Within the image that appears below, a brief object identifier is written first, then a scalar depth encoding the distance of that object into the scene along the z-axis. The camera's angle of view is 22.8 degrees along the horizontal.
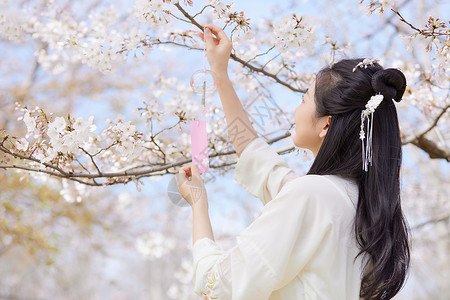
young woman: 2.25
